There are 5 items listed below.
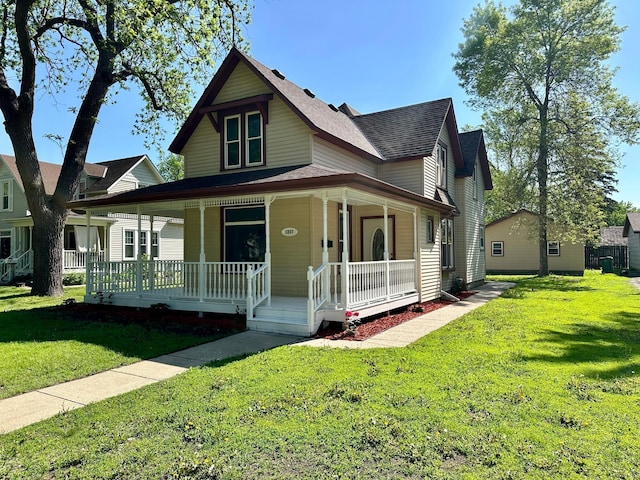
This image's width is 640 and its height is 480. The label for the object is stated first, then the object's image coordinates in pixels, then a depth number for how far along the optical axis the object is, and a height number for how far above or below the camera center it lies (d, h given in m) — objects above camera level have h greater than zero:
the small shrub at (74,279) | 21.02 -1.42
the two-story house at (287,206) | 9.38 +1.22
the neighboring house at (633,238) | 30.62 +0.32
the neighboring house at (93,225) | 23.25 +1.65
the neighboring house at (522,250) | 27.23 -0.45
